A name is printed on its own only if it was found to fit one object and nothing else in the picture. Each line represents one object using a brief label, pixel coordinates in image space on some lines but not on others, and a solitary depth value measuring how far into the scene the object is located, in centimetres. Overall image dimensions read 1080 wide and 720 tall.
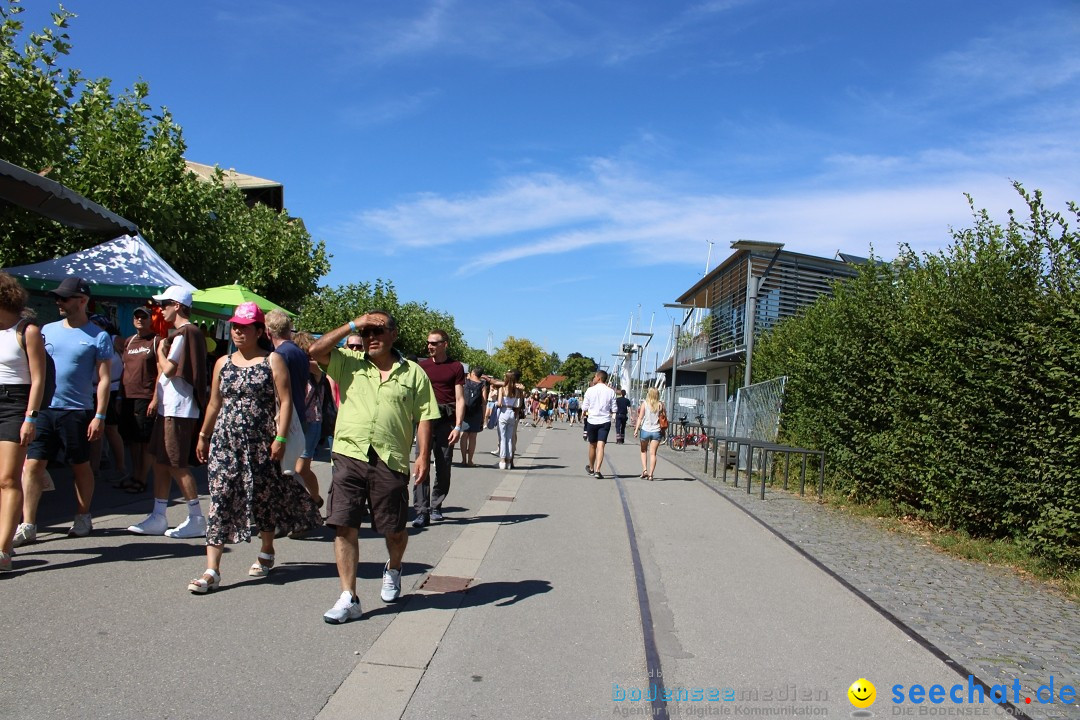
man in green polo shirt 502
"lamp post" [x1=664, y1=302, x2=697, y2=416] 3088
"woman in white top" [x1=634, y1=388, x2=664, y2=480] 1479
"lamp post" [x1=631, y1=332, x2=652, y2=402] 4916
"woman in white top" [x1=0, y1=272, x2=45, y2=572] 563
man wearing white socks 679
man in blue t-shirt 613
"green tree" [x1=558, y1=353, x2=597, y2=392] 10894
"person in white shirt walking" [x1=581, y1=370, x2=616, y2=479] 1451
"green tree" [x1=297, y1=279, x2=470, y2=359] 4309
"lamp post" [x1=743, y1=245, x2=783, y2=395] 1894
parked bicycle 2489
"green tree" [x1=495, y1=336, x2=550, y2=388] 12369
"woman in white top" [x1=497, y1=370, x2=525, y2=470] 1534
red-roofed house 10938
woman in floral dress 548
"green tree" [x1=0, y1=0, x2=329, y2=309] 1151
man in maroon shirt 882
